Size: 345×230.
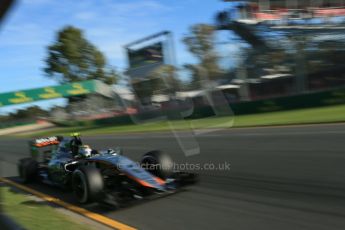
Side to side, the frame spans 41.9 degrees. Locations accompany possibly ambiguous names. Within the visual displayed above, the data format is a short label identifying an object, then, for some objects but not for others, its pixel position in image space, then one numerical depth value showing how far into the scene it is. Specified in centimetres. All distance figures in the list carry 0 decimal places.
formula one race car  657
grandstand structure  2441
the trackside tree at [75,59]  7081
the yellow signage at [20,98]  4853
